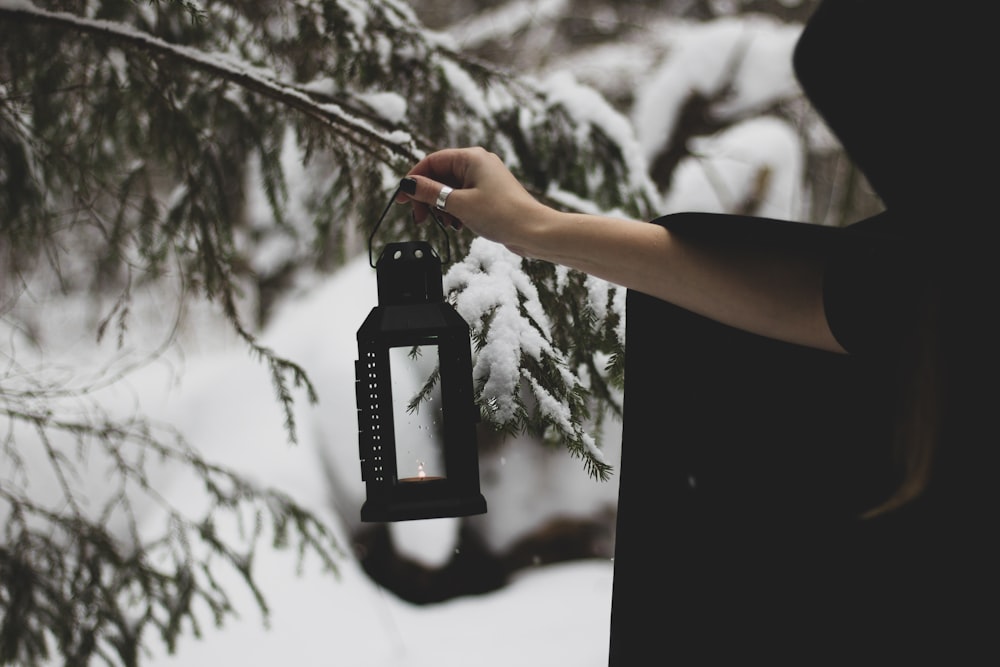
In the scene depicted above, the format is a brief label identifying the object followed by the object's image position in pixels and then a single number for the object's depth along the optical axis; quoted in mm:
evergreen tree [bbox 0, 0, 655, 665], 1687
